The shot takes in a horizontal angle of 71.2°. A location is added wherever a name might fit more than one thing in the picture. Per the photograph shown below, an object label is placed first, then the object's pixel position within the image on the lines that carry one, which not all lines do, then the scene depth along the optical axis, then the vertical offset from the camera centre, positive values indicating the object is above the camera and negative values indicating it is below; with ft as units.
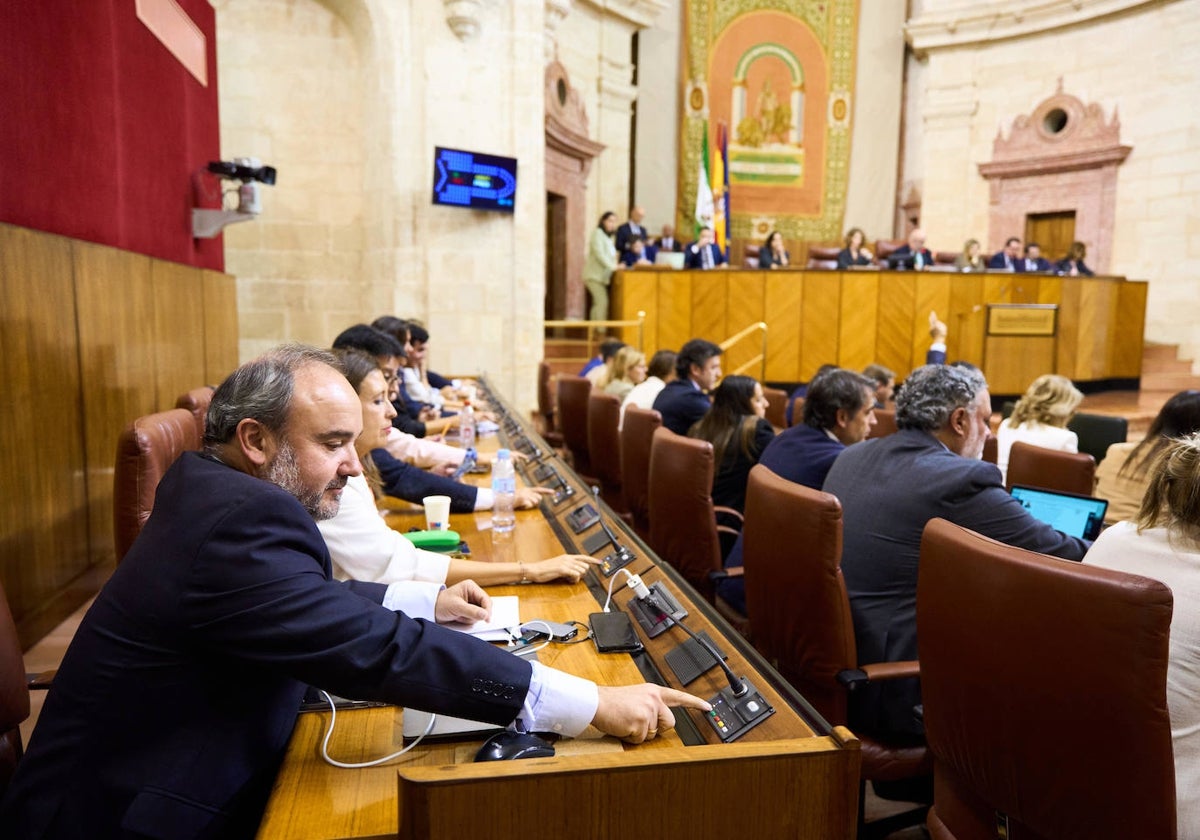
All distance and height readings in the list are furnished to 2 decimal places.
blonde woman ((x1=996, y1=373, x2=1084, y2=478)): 11.69 -1.33
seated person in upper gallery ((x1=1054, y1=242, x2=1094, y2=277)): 33.71 +2.28
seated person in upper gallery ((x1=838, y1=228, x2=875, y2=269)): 33.67 +2.49
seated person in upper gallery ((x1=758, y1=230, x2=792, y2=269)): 32.76 +2.40
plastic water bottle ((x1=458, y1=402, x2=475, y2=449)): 12.86 -1.91
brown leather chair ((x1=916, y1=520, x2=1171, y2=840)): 3.93 -1.90
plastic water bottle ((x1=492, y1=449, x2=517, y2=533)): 8.15 -1.86
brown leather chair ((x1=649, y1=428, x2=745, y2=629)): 9.09 -2.24
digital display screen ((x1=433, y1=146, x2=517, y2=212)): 24.22 +3.73
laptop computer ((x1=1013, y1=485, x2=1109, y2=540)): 7.83 -1.82
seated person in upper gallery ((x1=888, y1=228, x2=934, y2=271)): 32.46 +2.40
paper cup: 7.76 -1.88
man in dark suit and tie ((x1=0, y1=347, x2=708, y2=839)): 3.53 -1.63
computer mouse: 3.65 -1.93
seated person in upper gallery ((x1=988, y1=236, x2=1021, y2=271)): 34.65 +2.50
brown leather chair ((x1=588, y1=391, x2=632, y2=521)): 14.16 -2.29
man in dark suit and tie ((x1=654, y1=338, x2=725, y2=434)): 13.87 -1.29
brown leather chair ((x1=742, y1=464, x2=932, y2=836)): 6.15 -2.26
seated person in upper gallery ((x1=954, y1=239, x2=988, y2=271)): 33.06 +2.32
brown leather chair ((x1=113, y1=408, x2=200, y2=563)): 6.58 -1.40
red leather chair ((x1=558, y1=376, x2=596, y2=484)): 17.08 -2.22
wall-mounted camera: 17.17 +2.29
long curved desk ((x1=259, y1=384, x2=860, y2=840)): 3.08 -1.89
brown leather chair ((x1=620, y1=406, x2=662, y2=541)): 11.57 -2.10
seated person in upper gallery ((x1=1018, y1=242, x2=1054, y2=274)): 35.22 +2.35
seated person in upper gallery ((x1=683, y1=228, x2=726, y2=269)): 32.60 +2.31
